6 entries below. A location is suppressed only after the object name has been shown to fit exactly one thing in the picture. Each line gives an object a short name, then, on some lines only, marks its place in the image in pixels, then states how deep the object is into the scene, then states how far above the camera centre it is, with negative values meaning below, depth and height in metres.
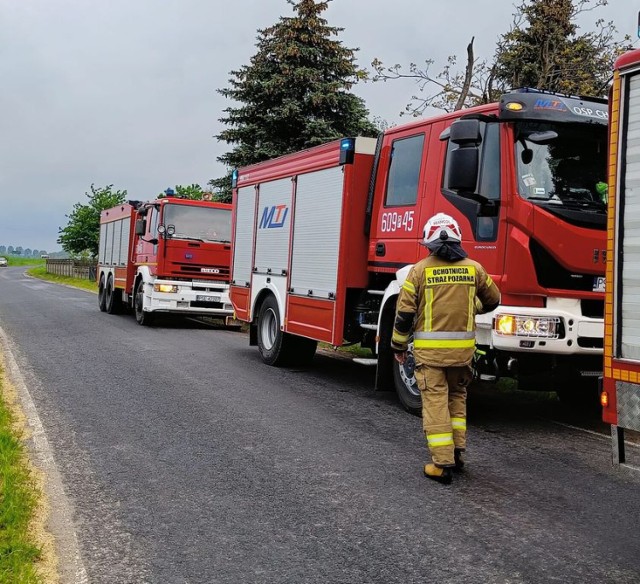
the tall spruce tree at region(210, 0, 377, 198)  23.55 +5.79
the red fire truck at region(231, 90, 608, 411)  6.25 +0.57
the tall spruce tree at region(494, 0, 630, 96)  17.52 +5.82
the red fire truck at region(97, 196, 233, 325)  15.84 +0.25
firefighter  5.28 -0.24
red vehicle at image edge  3.74 +0.18
